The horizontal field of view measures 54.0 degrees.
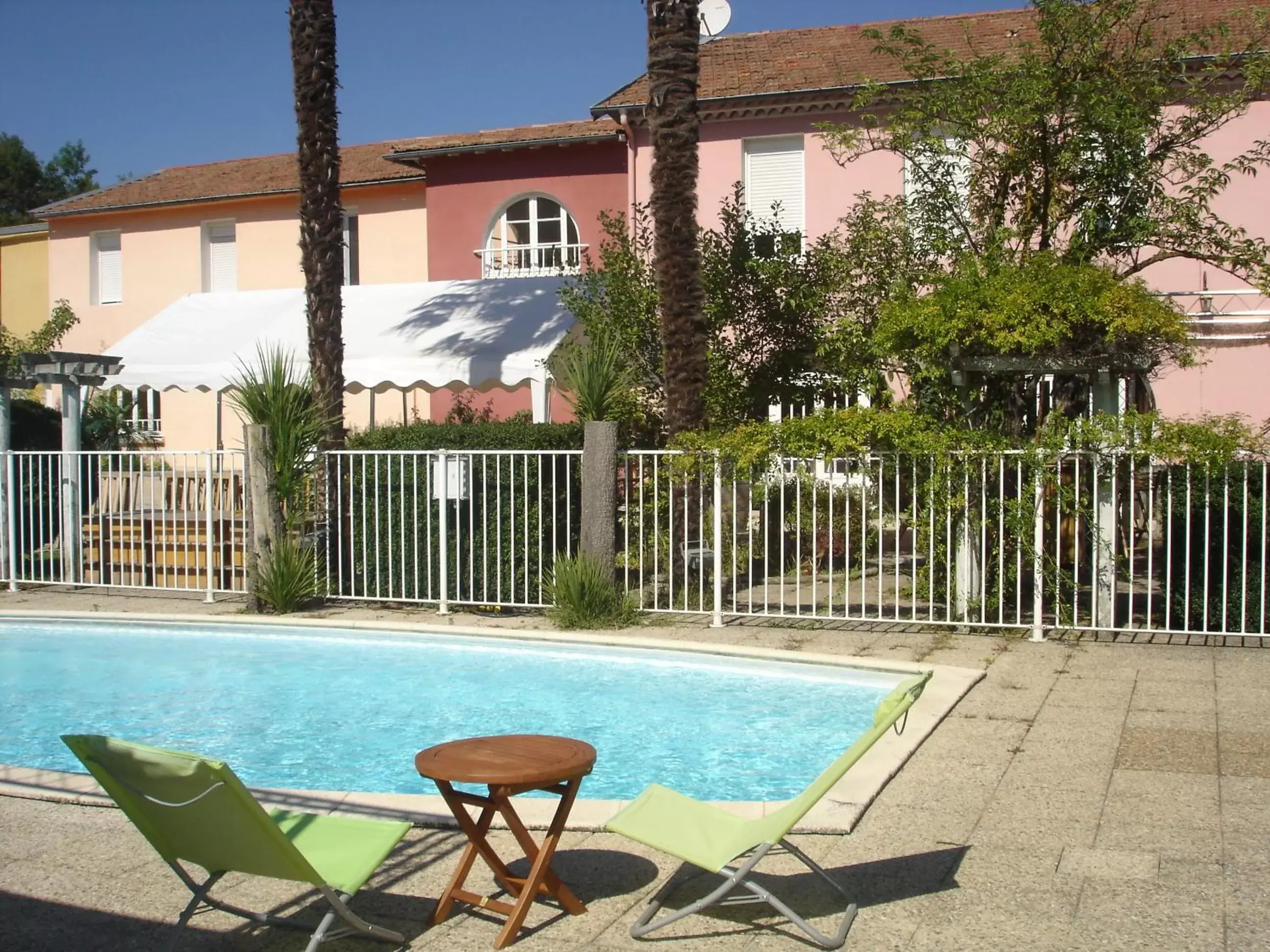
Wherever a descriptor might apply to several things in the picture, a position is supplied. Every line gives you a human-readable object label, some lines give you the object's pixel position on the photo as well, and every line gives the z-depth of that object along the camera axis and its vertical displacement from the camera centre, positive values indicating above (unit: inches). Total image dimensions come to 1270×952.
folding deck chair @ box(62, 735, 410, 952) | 147.6 -48.2
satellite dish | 820.6 +277.4
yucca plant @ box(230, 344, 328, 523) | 477.4 +7.8
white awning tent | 601.3 +54.2
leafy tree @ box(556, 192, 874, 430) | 556.7 +54.9
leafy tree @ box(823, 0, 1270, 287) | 463.2 +112.7
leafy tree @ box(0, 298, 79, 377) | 995.9 +87.5
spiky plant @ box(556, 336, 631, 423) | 478.3 +21.3
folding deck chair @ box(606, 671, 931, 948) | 165.3 -55.5
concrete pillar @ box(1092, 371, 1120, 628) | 396.2 -38.1
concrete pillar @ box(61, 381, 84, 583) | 543.8 -31.9
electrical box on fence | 462.0 -14.9
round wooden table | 169.0 -49.8
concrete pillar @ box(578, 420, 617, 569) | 441.7 -19.2
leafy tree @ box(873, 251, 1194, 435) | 389.4 +34.2
